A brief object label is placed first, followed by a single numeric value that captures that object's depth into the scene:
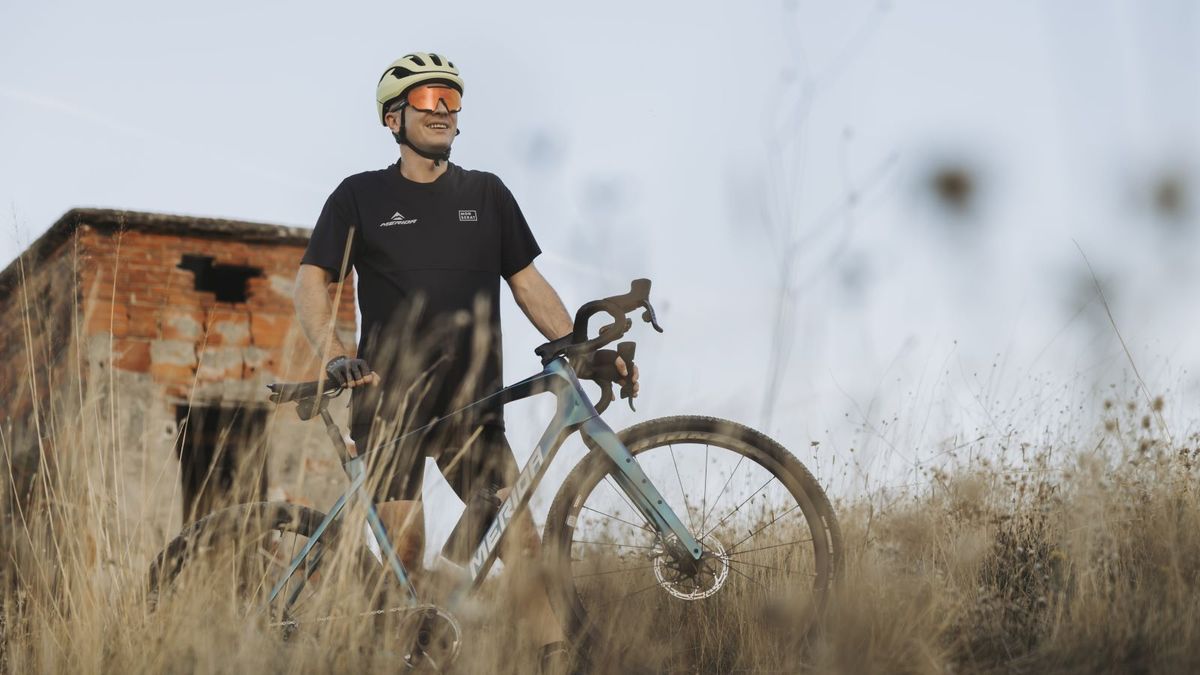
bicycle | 6.21
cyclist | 6.70
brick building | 17.45
